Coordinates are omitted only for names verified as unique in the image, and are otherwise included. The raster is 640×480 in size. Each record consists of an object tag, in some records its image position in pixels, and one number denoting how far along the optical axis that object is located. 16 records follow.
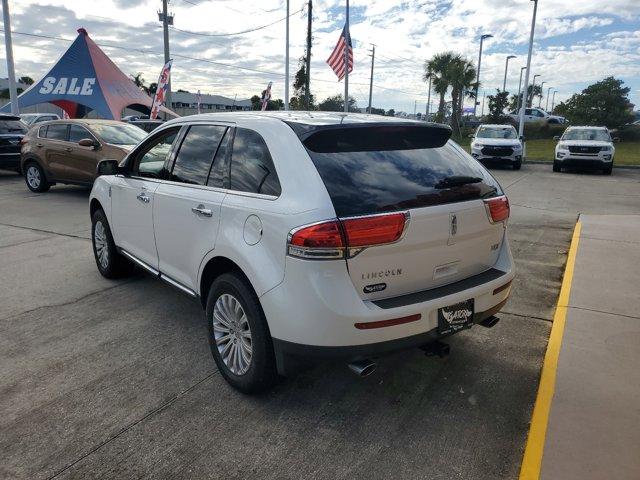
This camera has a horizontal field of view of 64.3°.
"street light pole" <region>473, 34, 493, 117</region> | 40.55
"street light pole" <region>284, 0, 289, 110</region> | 27.92
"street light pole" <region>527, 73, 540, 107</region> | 77.79
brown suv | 10.83
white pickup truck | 40.69
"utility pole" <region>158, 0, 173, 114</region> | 24.72
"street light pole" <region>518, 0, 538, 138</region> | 25.30
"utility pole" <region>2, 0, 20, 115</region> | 20.91
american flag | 24.31
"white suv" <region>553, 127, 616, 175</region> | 17.69
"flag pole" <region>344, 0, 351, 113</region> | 23.80
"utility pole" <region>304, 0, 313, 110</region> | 31.94
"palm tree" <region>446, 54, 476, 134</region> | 44.31
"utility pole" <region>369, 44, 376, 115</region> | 41.03
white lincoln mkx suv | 2.66
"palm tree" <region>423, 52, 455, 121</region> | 45.56
